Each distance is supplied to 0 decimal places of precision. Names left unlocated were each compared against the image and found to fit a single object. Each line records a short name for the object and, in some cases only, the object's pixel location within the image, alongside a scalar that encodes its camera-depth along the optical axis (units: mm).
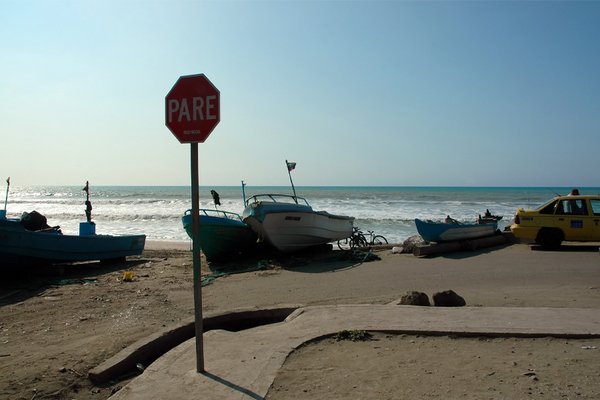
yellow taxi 14914
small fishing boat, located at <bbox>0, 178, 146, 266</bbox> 11602
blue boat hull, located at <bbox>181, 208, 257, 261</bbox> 14742
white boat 14727
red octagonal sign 4500
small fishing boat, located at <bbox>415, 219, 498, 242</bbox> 15156
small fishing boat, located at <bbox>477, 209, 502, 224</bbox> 18844
